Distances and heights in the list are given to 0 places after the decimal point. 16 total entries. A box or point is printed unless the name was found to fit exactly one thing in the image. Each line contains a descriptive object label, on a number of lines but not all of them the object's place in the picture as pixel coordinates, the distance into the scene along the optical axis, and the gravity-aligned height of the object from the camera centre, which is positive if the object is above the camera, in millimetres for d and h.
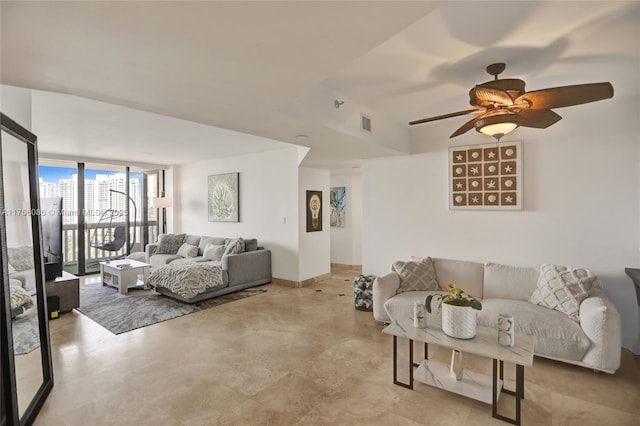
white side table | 5176 -1061
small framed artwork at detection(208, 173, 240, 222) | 6520 +280
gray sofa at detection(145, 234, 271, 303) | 4855 -910
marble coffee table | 2057 -1164
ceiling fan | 1961 +713
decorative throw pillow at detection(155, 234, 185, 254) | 6762 -711
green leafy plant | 2299 -689
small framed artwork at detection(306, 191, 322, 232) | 5770 -29
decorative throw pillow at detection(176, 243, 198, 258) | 6308 -811
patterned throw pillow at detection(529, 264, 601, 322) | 2824 -766
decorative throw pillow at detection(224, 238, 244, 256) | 5480 -652
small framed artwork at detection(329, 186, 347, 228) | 7410 +99
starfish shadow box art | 3652 +379
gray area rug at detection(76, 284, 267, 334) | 3925 -1363
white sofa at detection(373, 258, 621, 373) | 2531 -948
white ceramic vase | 2244 -817
